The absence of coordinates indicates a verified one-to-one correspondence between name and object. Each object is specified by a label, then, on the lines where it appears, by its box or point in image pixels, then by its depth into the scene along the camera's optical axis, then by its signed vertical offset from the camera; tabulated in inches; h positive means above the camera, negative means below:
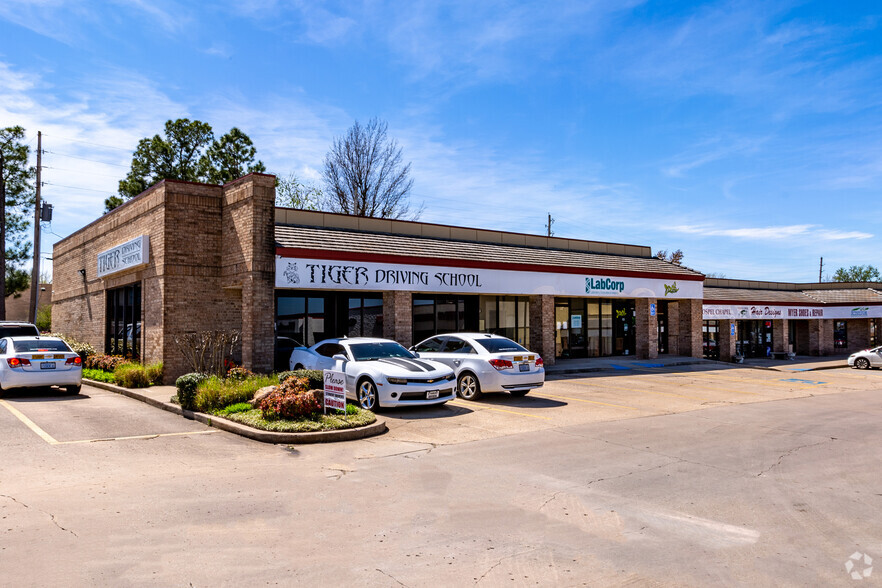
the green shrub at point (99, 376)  703.6 -65.9
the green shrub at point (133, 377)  636.1 -59.2
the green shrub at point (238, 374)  555.2 -48.6
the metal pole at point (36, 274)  1264.8 +91.0
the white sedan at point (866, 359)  1117.1 -69.6
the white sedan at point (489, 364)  564.7 -40.7
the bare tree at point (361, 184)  1702.8 +366.4
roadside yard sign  429.1 -48.9
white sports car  488.7 -42.8
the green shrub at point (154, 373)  650.8 -55.7
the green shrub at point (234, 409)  459.6 -65.6
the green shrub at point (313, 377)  491.8 -45.5
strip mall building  666.2 +45.6
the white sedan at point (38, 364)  574.2 -41.4
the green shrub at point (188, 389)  487.2 -54.1
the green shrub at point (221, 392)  476.1 -56.0
